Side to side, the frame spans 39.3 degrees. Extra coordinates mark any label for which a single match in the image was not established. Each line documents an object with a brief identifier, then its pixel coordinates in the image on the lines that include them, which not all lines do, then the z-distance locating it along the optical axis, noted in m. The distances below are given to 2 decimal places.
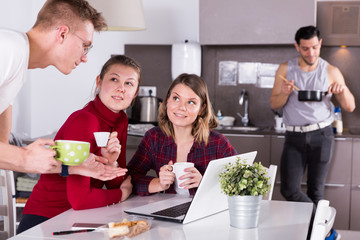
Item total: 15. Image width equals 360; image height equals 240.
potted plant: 1.76
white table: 1.68
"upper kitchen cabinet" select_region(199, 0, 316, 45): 4.32
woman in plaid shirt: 2.44
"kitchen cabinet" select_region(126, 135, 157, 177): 3.57
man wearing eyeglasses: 1.57
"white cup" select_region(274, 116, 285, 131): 4.56
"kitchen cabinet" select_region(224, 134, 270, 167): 4.34
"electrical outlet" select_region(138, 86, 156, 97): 5.03
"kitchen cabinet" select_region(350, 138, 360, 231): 4.17
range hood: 4.29
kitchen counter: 4.17
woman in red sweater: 2.02
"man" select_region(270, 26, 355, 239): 3.98
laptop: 1.80
